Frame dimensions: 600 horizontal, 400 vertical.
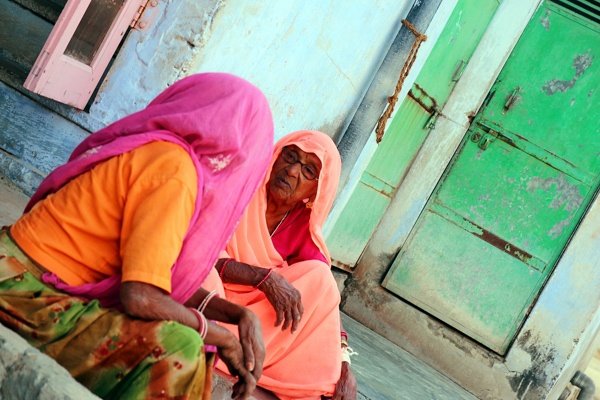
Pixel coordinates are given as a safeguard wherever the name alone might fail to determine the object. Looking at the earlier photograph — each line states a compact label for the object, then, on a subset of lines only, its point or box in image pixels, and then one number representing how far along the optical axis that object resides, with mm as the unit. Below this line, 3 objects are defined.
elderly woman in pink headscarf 1844
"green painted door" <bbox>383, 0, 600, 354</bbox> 6691
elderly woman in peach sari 3084
